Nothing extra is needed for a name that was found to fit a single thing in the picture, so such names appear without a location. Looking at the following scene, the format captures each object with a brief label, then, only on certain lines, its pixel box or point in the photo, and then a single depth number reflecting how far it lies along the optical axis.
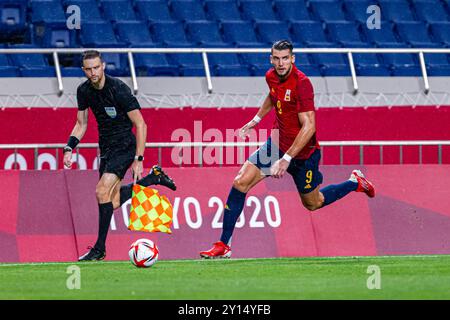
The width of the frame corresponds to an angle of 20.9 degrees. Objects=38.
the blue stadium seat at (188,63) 20.08
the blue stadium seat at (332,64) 20.70
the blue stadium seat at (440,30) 23.30
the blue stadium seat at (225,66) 20.33
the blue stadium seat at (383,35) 22.84
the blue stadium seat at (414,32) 23.14
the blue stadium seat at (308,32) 22.23
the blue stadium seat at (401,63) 21.25
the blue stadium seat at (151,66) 20.11
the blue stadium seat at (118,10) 21.73
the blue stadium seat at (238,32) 21.91
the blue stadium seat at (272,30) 22.20
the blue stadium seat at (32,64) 18.94
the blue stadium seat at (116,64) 19.44
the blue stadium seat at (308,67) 20.54
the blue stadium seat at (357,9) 23.50
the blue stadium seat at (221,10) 22.56
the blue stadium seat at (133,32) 21.19
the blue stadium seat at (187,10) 22.31
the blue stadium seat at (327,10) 23.36
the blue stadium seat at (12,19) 20.69
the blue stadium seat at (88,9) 21.25
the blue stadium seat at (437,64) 21.22
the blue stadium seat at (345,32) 22.62
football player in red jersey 13.67
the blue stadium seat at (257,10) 22.94
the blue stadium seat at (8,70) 18.83
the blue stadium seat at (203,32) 21.66
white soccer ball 12.74
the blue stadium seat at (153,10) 22.06
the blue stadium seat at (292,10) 23.14
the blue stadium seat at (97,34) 20.70
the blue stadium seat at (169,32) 21.47
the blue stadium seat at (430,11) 23.97
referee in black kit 14.32
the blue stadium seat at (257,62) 20.53
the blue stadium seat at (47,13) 20.62
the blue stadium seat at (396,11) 23.64
